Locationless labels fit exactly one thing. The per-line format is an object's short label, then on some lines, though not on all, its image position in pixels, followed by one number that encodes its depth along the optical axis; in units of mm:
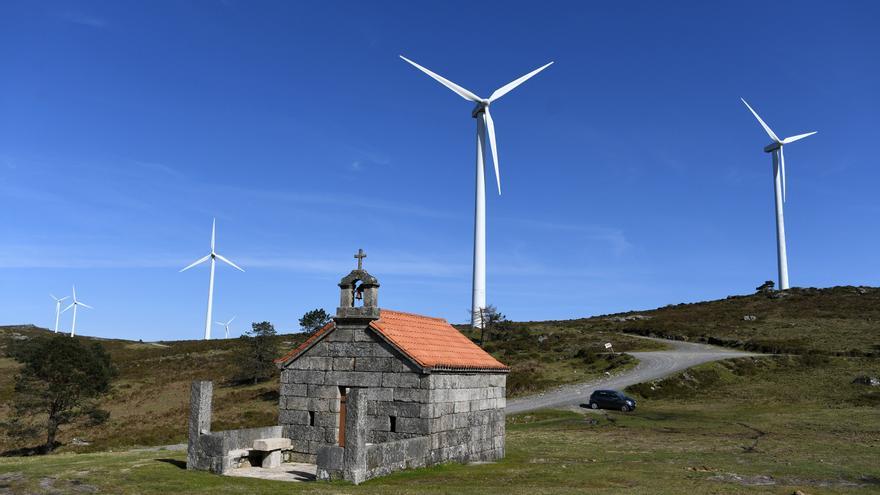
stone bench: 20703
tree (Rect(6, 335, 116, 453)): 40094
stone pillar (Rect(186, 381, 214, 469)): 20031
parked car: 42531
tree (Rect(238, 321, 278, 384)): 62062
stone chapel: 20578
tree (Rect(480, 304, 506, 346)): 77169
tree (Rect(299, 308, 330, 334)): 68750
